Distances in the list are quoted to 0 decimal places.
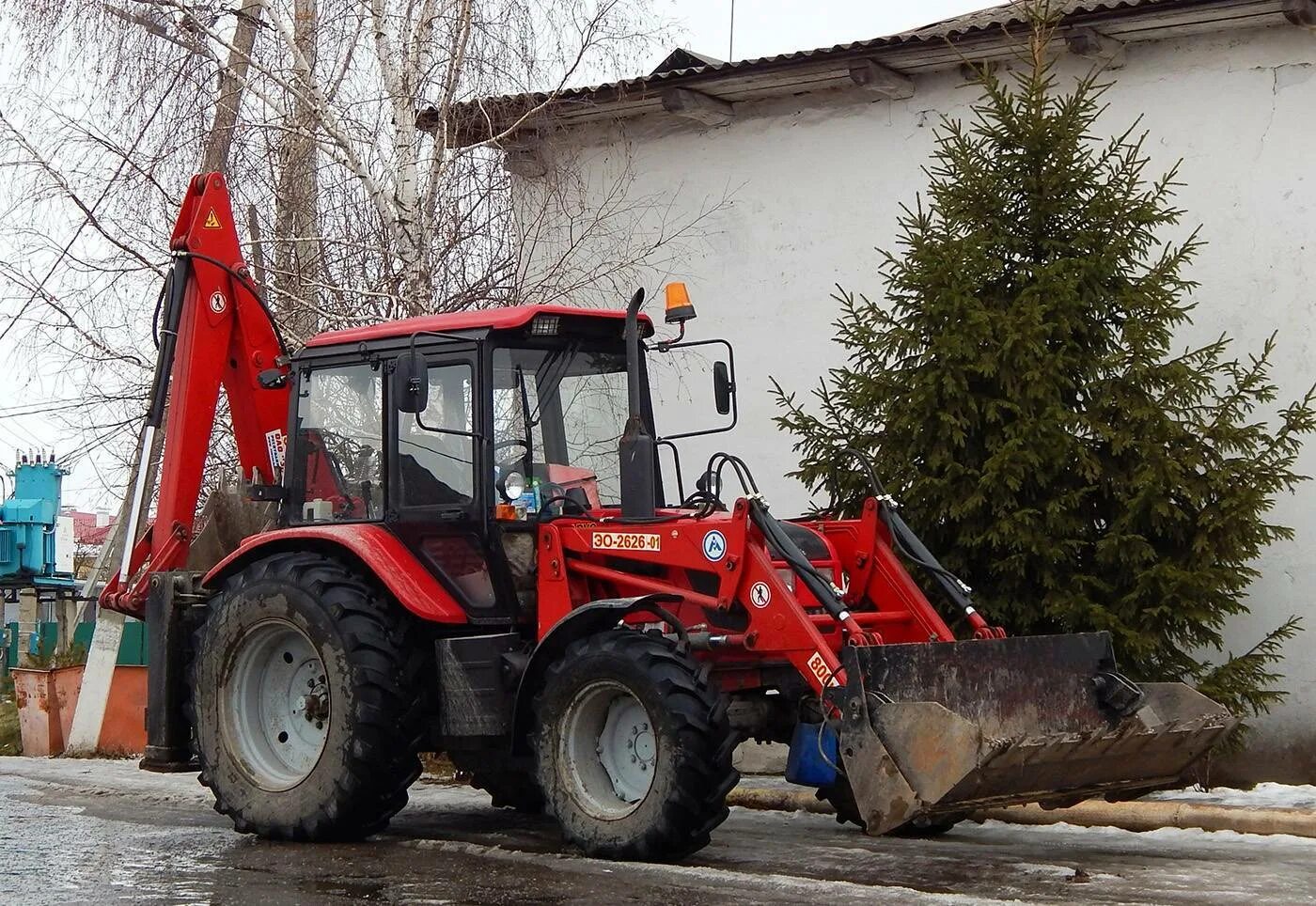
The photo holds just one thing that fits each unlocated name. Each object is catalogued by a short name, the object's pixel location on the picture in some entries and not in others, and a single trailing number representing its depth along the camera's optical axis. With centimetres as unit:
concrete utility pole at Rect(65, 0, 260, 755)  1280
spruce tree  980
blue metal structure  2602
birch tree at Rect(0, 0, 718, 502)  1273
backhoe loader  741
